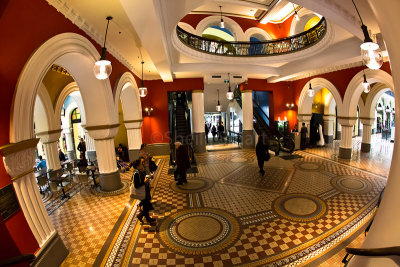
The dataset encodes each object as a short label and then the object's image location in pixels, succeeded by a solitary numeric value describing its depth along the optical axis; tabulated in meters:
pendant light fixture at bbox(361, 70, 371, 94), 6.58
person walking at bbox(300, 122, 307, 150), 11.33
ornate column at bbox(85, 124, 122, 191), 5.76
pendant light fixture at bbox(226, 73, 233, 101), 9.91
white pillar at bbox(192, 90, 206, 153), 11.23
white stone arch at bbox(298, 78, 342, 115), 9.32
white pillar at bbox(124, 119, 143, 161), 9.24
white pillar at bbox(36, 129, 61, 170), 7.52
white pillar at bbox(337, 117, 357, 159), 8.76
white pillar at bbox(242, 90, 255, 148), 12.05
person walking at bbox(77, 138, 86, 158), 9.60
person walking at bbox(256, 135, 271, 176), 7.12
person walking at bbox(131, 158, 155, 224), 3.91
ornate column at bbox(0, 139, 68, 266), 2.57
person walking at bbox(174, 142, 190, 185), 6.28
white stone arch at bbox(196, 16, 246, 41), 10.32
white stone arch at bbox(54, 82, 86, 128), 7.98
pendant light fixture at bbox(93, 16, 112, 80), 3.54
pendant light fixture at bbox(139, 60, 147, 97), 6.88
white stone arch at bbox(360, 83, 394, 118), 9.51
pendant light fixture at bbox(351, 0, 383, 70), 2.81
